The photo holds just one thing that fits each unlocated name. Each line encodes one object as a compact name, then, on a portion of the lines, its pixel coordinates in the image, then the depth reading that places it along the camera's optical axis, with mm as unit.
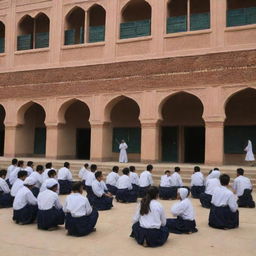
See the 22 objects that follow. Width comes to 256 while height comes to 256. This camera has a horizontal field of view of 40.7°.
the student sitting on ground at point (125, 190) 9523
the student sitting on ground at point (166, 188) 10102
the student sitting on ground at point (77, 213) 5984
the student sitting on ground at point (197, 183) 10156
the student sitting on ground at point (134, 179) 10234
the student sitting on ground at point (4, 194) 8555
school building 14031
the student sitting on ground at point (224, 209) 6609
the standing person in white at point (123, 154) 16625
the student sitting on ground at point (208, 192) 8555
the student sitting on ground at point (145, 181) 10023
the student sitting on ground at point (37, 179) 8953
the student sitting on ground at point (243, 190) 8766
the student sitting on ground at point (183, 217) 6203
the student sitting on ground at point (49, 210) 6379
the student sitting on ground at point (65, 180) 10781
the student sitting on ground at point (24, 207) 6824
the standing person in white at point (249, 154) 14797
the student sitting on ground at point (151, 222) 5477
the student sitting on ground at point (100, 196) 8328
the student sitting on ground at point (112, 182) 10258
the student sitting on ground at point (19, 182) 7961
